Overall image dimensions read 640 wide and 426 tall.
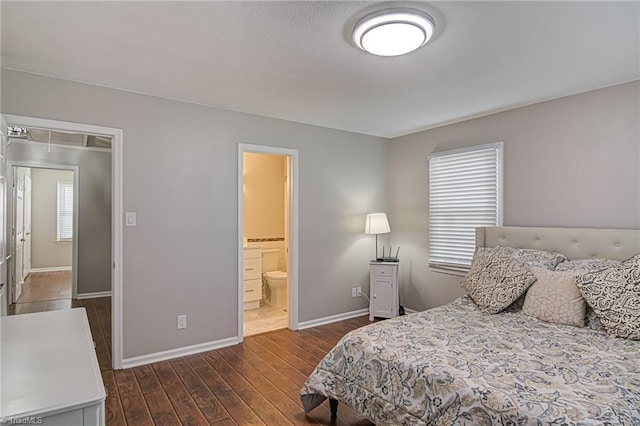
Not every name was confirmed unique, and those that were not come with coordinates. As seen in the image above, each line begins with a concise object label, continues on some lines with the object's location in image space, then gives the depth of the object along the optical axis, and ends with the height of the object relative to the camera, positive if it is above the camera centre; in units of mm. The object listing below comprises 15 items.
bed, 1504 -775
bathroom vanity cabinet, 5000 -886
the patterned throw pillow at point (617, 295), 2252 -521
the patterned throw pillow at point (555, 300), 2516 -613
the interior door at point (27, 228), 6957 -283
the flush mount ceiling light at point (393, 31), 1896 +1031
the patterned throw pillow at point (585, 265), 2602 -371
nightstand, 4375 -917
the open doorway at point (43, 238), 5512 -505
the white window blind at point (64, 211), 8305 +78
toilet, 5145 -992
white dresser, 933 -503
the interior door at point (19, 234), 5597 -333
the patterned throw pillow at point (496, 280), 2793 -527
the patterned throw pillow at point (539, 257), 2949 -352
